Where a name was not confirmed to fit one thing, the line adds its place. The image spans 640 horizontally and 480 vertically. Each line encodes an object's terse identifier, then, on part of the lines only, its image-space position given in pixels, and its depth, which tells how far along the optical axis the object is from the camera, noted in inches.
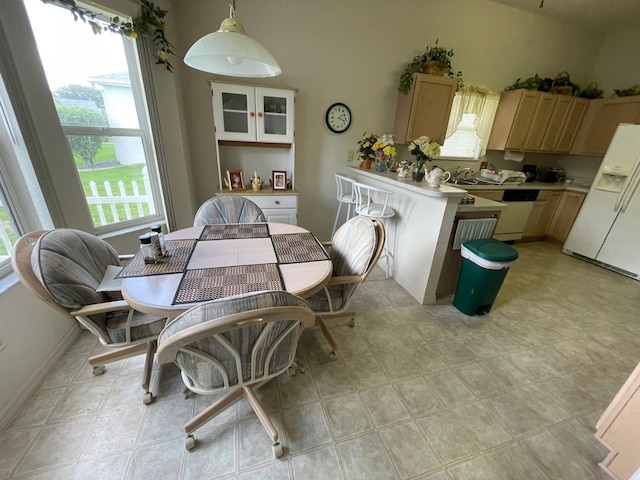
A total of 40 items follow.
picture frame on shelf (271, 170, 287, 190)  119.0
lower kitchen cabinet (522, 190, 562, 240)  149.7
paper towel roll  159.0
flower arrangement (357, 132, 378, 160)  119.3
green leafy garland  66.2
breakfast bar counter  82.1
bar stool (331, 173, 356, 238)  111.2
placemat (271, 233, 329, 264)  56.9
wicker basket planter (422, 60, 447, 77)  116.1
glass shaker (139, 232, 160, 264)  52.4
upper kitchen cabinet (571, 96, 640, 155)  130.0
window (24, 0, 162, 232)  68.1
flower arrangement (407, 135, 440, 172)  84.7
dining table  43.3
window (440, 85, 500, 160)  139.9
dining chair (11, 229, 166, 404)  42.0
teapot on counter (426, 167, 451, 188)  84.0
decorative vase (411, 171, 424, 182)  92.8
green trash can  77.8
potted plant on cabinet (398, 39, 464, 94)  115.0
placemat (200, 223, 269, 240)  67.4
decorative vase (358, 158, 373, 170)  126.3
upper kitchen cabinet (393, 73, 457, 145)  118.7
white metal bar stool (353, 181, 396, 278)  99.1
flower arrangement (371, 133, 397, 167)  107.0
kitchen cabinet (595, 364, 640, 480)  41.9
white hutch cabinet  102.8
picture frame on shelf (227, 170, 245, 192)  114.0
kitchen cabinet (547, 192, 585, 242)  146.1
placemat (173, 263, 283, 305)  43.4
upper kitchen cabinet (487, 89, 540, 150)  137.3
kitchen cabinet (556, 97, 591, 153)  145.5
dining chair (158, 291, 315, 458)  29.3
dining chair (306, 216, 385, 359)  58.1
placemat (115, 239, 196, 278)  50.1
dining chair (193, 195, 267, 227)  82.3
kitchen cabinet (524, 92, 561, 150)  140.2
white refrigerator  114.5
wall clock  124.3
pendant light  42.6
